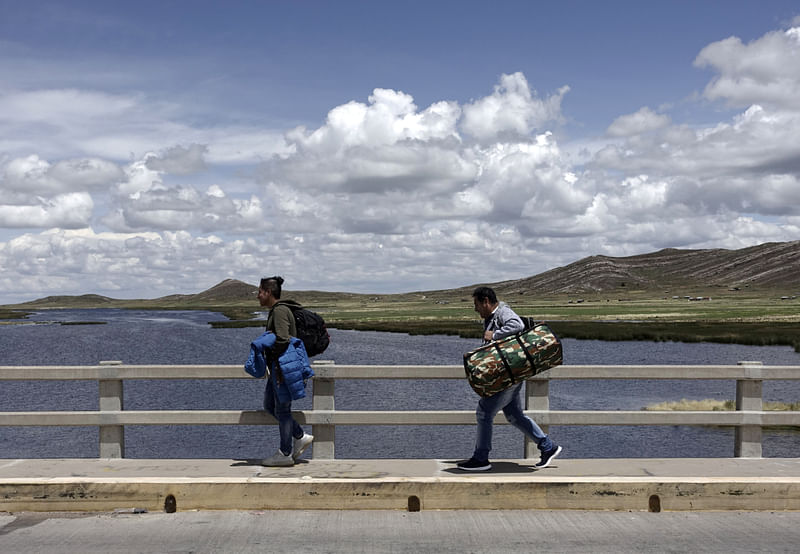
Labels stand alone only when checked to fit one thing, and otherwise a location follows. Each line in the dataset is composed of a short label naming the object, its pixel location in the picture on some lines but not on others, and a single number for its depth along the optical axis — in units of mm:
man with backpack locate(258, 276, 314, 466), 8727
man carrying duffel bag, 8578
